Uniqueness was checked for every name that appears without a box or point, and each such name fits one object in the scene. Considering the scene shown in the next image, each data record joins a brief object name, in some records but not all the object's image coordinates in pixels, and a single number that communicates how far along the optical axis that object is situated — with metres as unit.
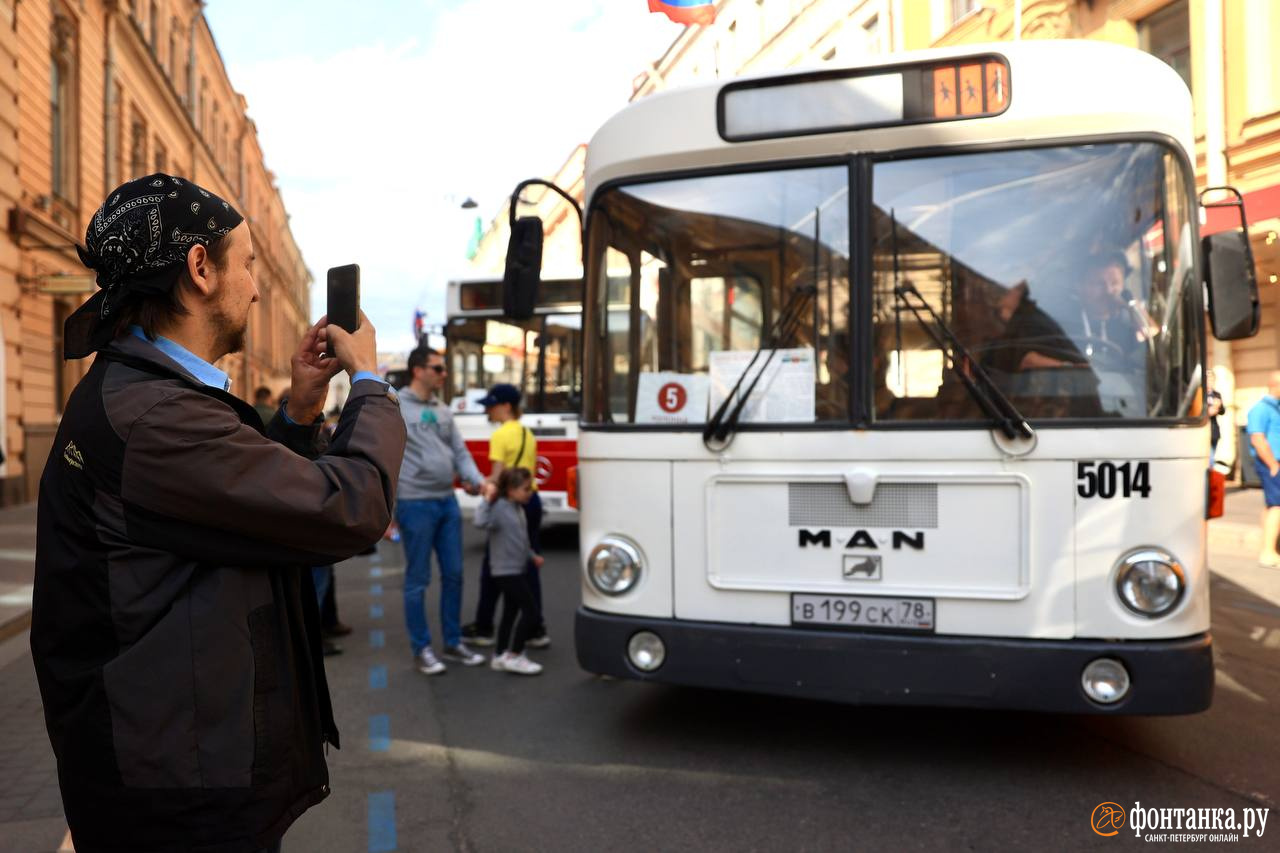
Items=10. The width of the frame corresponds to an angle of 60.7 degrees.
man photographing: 1.58
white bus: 3.93
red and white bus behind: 11.27
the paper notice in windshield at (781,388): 4.32
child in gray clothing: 6.10
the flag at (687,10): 16.94
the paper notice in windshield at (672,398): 4.50
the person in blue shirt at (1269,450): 9.11
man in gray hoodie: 6.13
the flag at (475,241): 50.86
